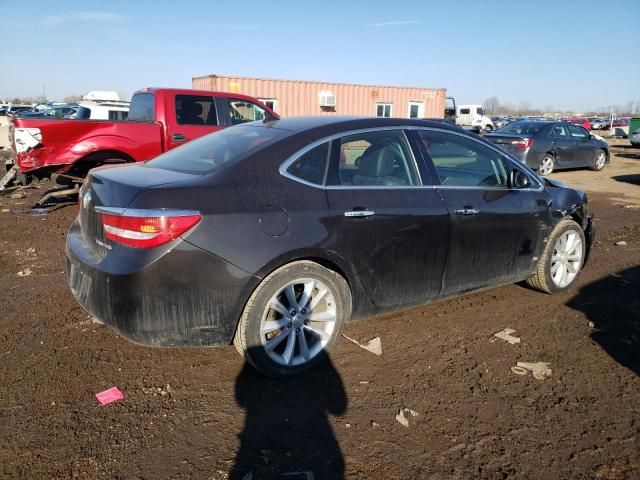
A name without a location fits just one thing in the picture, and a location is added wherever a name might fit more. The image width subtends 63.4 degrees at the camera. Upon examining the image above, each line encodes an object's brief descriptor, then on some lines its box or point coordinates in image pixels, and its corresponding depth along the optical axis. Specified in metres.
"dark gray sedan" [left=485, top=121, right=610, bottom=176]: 14.20
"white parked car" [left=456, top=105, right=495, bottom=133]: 38.16
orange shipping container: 21.53
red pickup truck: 7.32
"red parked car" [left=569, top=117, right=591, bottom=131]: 45.18
